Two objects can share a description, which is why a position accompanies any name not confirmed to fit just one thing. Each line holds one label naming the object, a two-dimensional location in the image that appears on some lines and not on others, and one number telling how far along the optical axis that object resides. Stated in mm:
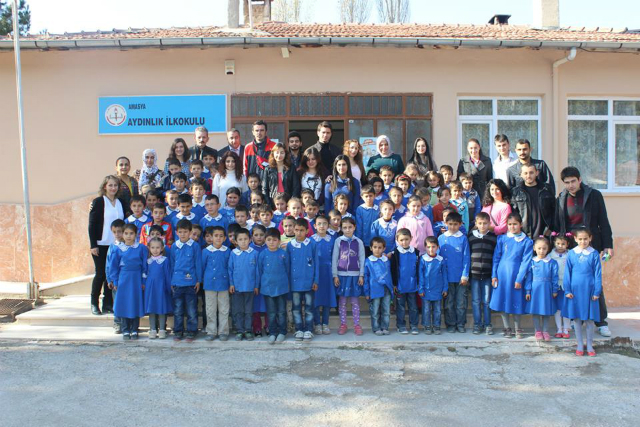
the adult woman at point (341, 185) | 6312
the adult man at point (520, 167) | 5992
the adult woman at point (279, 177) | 6383
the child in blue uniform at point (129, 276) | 5613
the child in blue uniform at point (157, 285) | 5605
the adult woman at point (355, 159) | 6586
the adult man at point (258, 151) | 6637
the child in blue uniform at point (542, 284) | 5457
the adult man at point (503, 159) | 6344
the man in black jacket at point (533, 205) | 5867
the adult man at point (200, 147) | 6812
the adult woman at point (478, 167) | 6625
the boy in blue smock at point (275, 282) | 5539
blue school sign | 7980
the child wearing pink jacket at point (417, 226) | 5926
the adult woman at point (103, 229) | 6328
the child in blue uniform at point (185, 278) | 5617
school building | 8000
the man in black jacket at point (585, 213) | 5707
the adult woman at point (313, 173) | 6473
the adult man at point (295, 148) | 6645
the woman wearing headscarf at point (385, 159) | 6796
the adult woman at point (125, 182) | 6621
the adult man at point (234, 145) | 6895
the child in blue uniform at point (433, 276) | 5723
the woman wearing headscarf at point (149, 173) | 6742
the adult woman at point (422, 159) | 6749
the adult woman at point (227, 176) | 6504
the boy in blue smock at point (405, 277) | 5773
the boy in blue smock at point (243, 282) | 5547
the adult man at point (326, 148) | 6645
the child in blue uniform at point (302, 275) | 5613
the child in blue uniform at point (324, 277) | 5820
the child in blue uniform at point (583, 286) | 5195
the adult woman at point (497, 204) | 5891
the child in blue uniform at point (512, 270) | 5590
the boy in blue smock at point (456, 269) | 5781
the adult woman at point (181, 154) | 6719
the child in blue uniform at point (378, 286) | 5732
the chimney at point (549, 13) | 9258
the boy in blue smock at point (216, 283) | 5598
